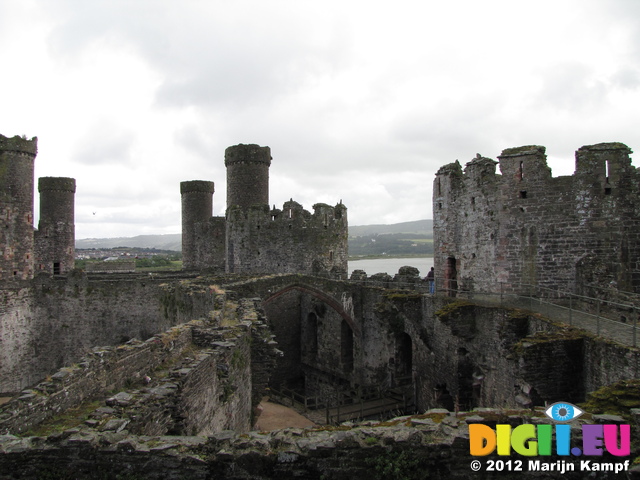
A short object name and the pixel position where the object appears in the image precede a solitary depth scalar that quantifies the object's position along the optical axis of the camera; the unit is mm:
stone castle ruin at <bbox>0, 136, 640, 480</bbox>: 3977
